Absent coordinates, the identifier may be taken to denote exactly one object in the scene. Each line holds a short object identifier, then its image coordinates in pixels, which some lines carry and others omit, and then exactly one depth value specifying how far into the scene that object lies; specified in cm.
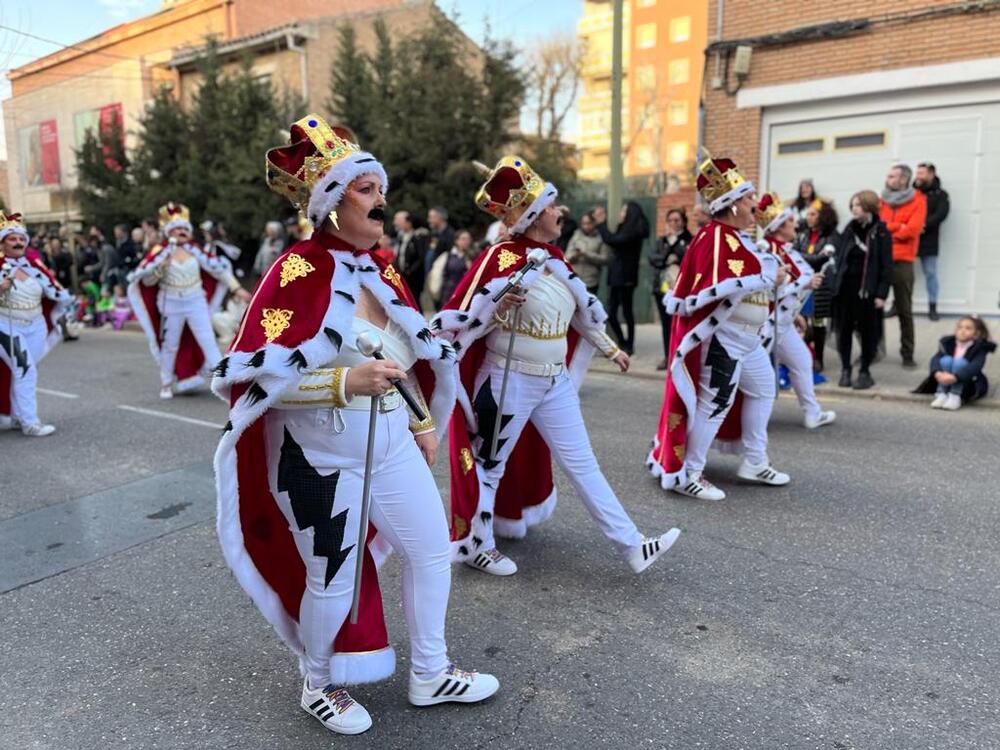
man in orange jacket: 936
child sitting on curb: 758
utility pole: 1115
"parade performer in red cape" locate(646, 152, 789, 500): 493
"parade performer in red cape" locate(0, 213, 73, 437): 706
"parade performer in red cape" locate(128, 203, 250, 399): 877
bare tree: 3600
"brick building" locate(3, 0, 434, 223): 2058
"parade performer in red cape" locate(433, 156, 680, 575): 385
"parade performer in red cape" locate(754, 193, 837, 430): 646
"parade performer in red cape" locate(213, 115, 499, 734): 252
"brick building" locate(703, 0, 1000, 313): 1113
